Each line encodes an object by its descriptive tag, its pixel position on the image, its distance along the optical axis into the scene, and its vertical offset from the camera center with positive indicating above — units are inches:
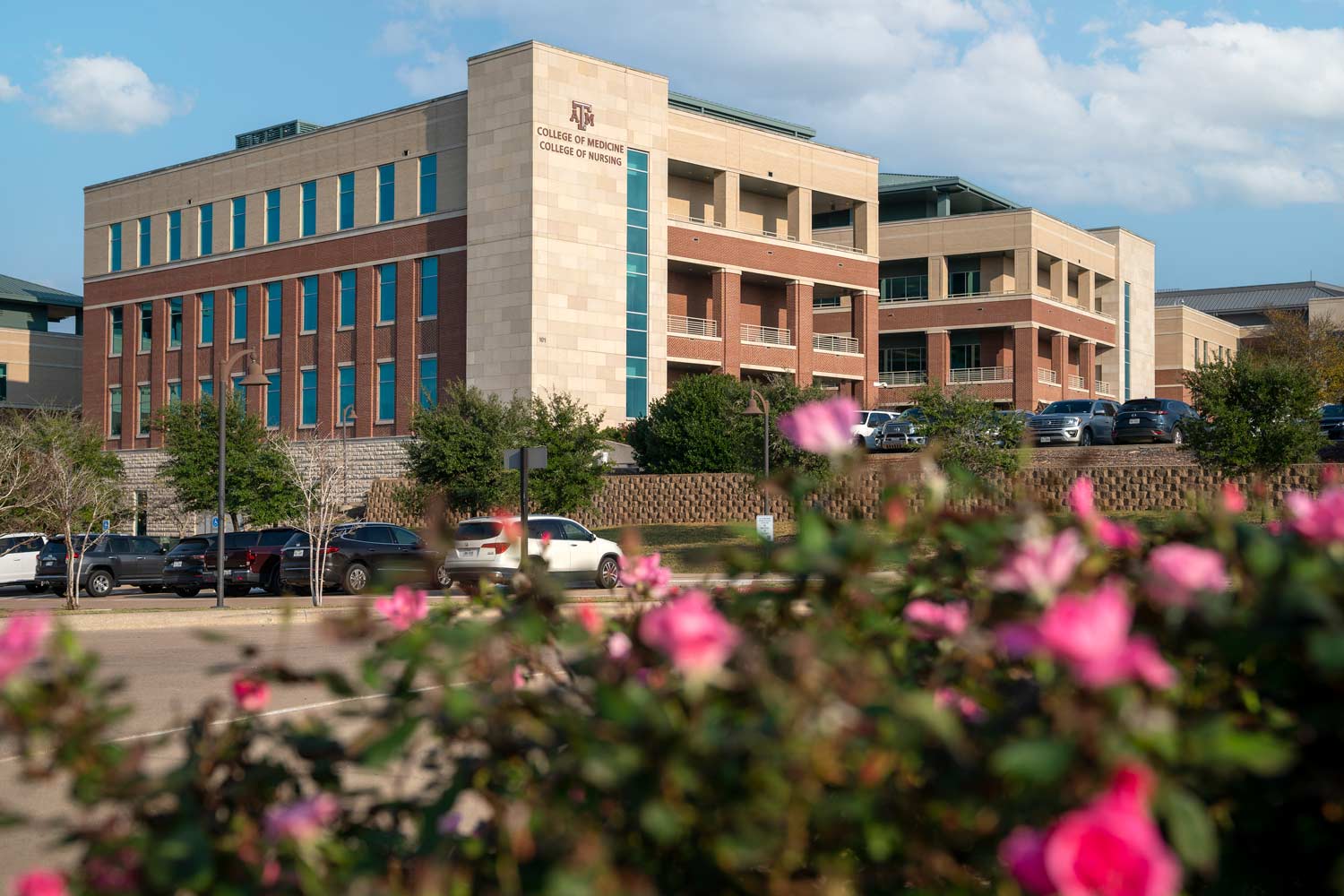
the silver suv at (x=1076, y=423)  1782.7 +53.6
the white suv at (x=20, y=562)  1365.7 -104.3
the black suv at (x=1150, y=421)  1733.5 +55.0
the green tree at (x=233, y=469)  1828.2 -11.5
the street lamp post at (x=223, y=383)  912.3 +55.2
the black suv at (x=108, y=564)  1332.4 -104.2
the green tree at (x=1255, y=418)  1294.3 +44.8
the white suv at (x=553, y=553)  1061.8 -75.5
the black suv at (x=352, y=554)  1176.8 -81.9
